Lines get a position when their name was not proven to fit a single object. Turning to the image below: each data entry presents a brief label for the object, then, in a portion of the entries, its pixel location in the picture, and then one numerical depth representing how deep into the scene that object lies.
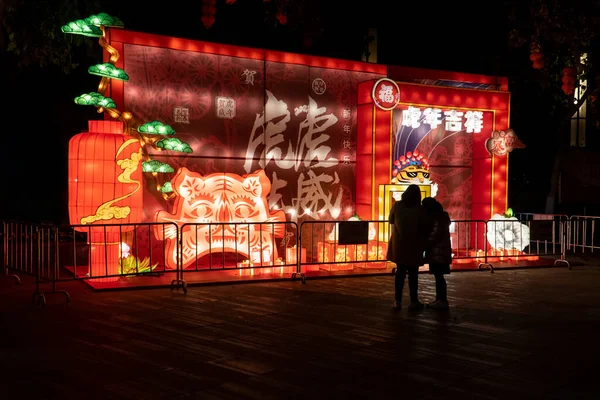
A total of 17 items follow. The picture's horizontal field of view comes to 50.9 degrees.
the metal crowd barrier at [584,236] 13.98
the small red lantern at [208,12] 7.81
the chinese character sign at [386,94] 13.58
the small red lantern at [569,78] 10.55
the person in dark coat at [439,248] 8.05
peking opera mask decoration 14.18
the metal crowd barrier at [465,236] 15.08
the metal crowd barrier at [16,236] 9.22
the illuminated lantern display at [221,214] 11.15
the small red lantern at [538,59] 8.20
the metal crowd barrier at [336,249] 12.17
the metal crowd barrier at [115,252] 9.87
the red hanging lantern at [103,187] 9.88
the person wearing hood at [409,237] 7.82
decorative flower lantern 13.05
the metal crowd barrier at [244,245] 11.07
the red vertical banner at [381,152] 13.74
